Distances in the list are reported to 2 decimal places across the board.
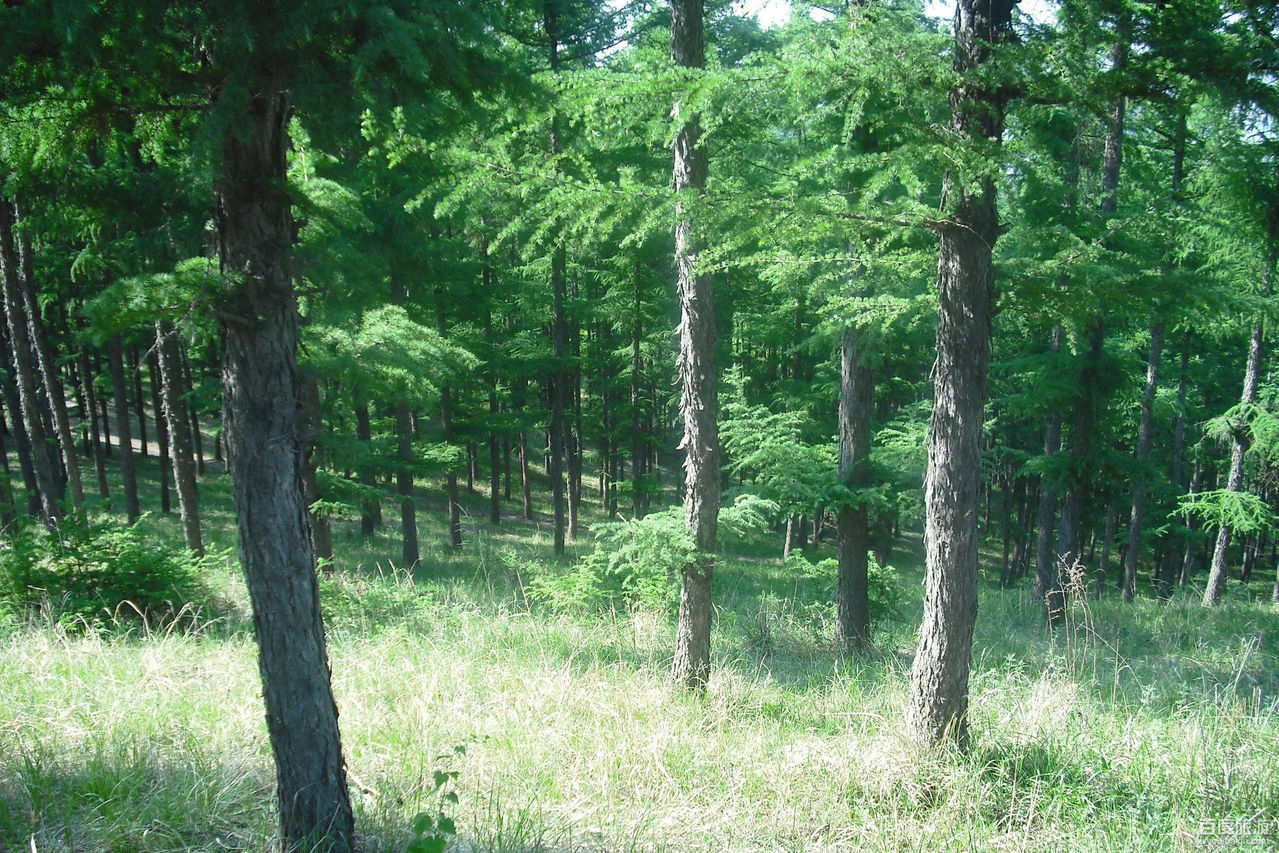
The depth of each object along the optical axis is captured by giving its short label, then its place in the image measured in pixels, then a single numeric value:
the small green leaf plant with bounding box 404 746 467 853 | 2.71
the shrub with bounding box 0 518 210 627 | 7.18
